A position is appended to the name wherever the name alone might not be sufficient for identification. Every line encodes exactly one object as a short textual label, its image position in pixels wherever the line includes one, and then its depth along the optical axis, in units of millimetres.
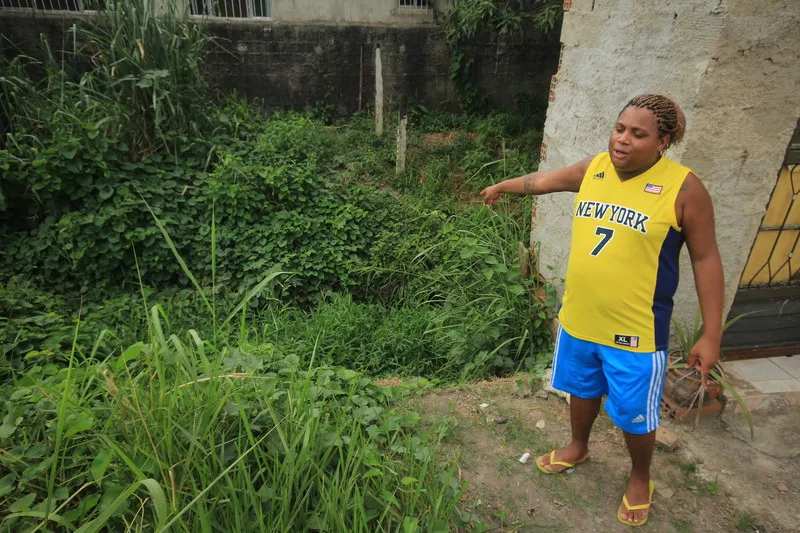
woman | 1780
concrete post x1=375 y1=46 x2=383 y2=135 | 6832
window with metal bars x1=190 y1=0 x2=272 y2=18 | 7258
